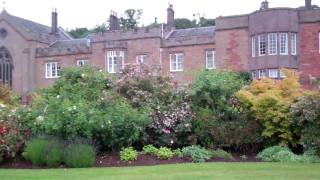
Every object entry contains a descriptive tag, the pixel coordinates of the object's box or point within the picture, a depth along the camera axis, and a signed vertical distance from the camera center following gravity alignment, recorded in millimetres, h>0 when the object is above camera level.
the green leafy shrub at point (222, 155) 15961 -2078
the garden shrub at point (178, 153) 15835 -2005
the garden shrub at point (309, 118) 15688 -962
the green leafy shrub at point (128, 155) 15227 -1966
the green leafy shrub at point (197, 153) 15344 -1981
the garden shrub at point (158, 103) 17391 -556
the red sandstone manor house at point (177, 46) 43094 +3805
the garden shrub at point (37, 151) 14547 -1758
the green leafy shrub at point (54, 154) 14336 -1826
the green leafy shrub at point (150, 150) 15894 -1907
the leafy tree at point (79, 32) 92950 +10009
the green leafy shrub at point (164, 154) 15469 -1969
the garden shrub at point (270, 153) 15688 -2027
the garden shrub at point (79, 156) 14223 -1875
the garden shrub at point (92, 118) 15391 -919
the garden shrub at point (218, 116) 17062 -973
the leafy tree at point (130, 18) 93788 +12387
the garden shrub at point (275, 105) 16859 -603
